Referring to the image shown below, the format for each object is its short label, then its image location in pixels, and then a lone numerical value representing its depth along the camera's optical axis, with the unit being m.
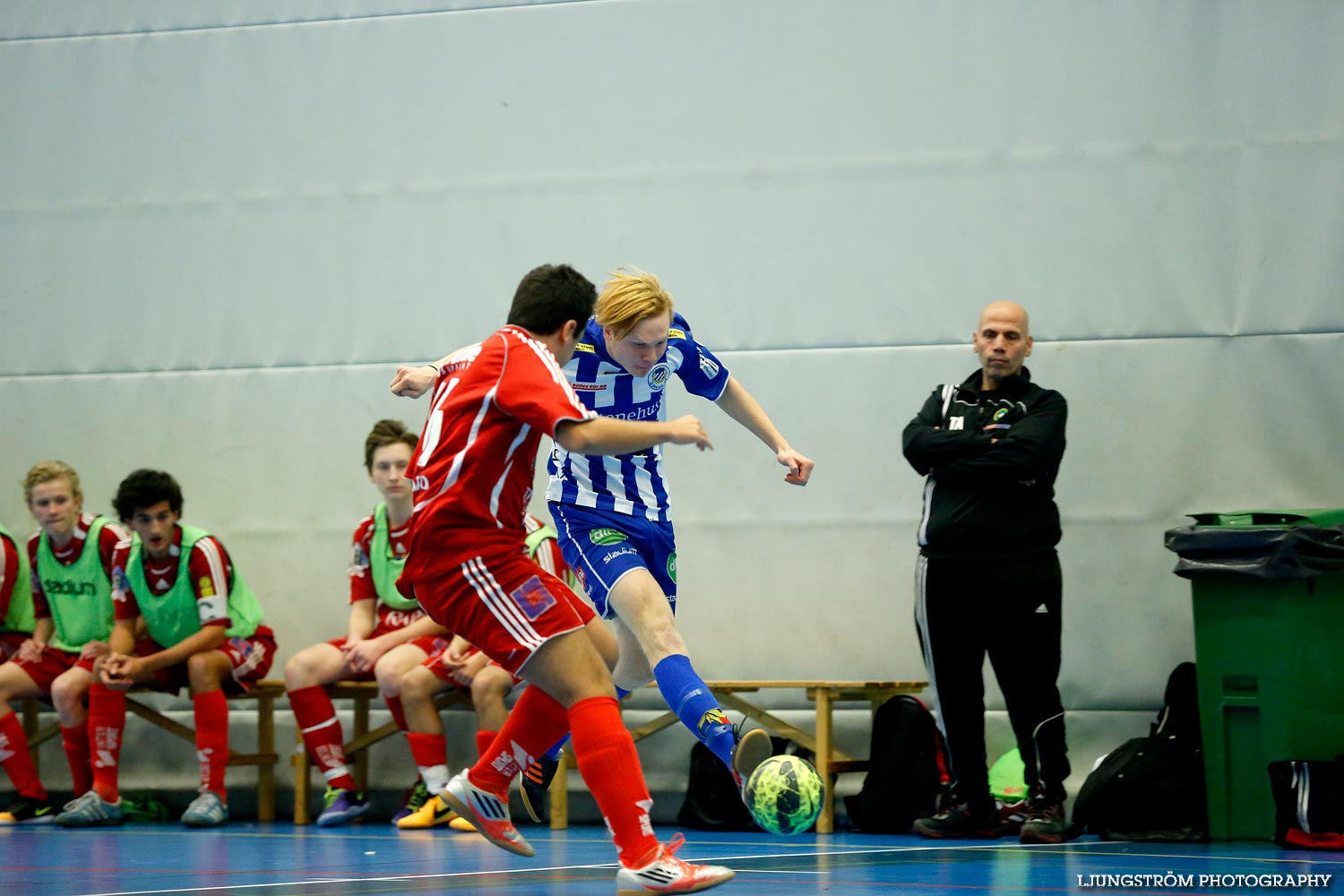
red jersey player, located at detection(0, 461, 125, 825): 14.37
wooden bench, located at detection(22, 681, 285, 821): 14.39
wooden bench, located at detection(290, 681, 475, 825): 13.90
